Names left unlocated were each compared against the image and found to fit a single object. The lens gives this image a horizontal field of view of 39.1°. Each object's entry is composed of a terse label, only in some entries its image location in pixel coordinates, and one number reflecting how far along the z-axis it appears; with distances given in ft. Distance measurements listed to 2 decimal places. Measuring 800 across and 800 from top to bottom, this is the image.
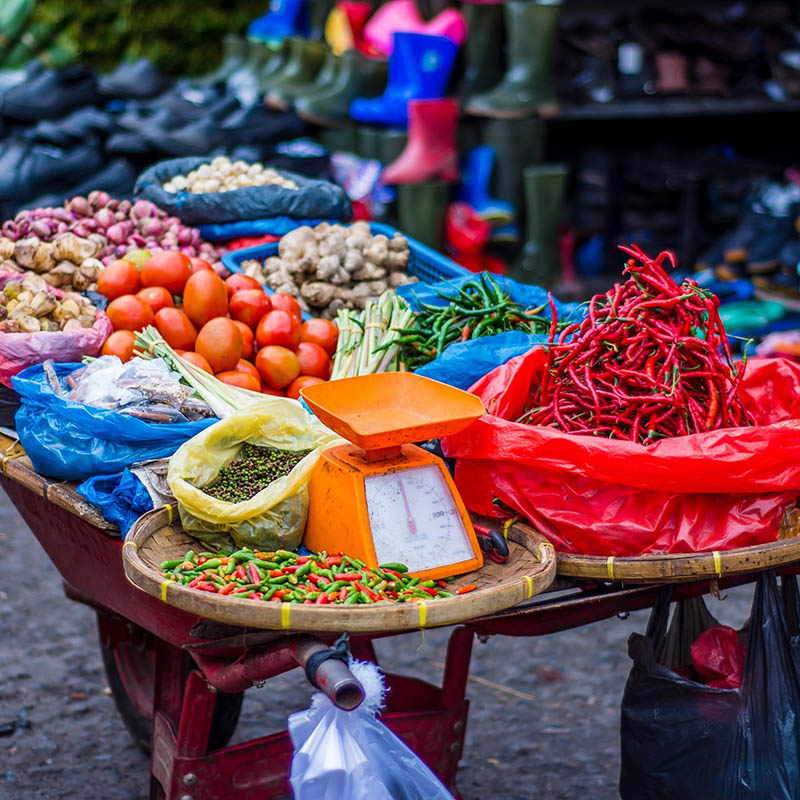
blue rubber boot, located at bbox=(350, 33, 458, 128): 21.67
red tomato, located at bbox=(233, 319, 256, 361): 10.16
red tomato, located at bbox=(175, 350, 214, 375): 9.48
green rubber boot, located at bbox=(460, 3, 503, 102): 21.74
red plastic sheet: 7.20
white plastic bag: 6.42
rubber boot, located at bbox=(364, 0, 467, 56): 22.09
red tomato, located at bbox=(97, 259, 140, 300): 10.46
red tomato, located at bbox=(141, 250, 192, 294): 10.49
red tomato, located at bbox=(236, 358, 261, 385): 9.82
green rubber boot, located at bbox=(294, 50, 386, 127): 23.98
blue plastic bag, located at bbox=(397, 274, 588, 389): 9.01
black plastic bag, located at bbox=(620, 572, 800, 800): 7.87
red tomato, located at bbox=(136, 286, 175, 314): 10.18
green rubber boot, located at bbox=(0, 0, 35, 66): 30.89
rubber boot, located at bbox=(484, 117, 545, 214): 21.67
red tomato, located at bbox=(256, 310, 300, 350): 10.11
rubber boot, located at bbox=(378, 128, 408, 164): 22.35
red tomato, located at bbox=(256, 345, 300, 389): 9.89
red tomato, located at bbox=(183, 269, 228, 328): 10.14
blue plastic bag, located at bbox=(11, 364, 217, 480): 7.96
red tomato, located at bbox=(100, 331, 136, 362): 9.49
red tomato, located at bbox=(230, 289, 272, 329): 10.41
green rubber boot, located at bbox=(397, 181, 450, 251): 21.72
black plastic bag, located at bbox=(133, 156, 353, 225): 13.23
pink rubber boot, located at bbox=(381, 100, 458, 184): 21.29
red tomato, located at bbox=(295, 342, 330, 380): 10.21
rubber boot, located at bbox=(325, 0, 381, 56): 25.27
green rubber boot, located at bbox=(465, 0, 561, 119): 21.13
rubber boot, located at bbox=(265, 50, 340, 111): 24.98
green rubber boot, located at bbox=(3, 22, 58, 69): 30.99
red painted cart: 7.15
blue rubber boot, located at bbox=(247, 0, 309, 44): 28.81
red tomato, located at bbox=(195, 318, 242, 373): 9.75
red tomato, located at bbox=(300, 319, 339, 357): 10.46
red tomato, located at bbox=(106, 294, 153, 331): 9.91
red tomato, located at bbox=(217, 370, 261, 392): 9.55
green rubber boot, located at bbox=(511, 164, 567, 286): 21.71
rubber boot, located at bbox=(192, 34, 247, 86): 30.40
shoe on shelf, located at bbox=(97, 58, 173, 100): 25.40
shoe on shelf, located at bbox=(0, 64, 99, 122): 24.23
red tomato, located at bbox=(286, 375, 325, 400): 9.92
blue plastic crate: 12.15
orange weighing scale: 6.96
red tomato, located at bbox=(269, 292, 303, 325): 10.53
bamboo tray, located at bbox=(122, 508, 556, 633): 6.15
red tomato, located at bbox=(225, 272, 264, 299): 10.75
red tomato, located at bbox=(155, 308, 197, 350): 9.94
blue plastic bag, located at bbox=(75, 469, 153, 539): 7.66
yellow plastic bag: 7.14
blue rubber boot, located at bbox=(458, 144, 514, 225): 21.91
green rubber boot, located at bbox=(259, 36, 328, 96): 26.48
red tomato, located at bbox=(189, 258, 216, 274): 10.81
